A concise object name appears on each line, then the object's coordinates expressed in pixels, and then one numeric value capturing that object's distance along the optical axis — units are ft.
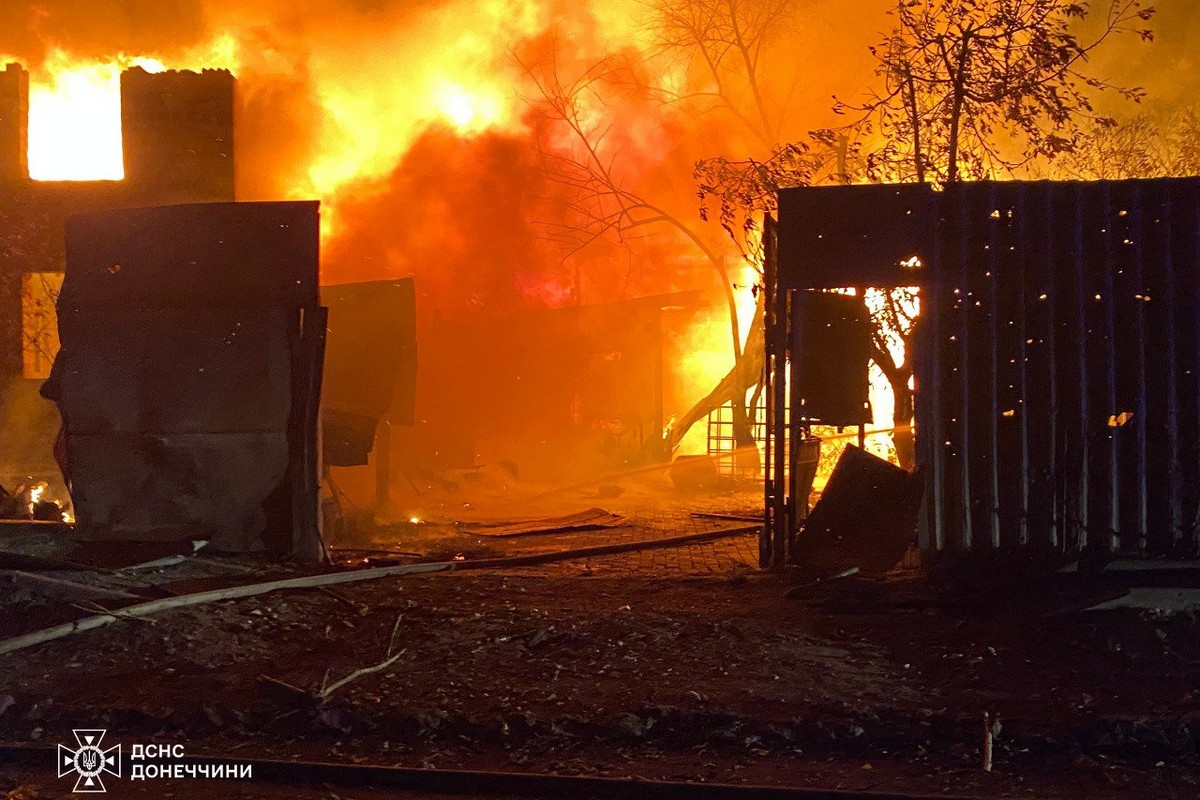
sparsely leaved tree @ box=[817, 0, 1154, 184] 32.14
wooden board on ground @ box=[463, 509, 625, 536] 37.88
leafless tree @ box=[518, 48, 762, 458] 76.69
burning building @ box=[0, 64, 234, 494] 63.05
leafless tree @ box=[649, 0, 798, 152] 72.02
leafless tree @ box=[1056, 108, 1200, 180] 54.70
